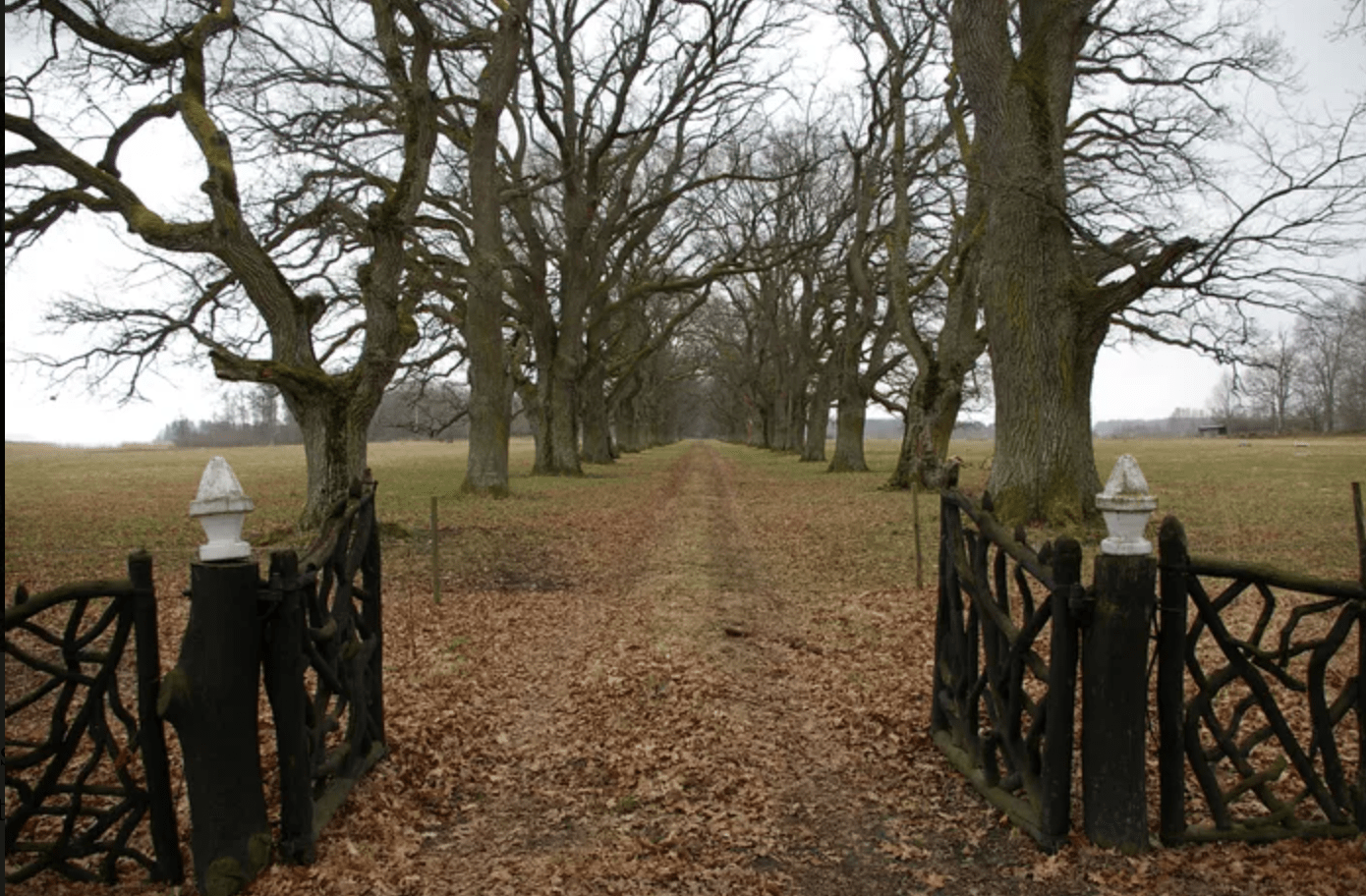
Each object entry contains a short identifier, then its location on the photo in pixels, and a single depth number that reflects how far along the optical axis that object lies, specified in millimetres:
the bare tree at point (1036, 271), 12422
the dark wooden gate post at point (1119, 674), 3820
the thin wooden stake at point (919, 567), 10039
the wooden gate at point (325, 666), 3920
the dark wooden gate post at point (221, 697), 3748
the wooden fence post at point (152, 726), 3719
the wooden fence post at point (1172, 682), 3924
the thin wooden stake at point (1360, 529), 6210
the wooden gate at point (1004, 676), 3955
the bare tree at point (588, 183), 22312
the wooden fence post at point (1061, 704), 3898
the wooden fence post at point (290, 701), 3902
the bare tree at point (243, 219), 12281
